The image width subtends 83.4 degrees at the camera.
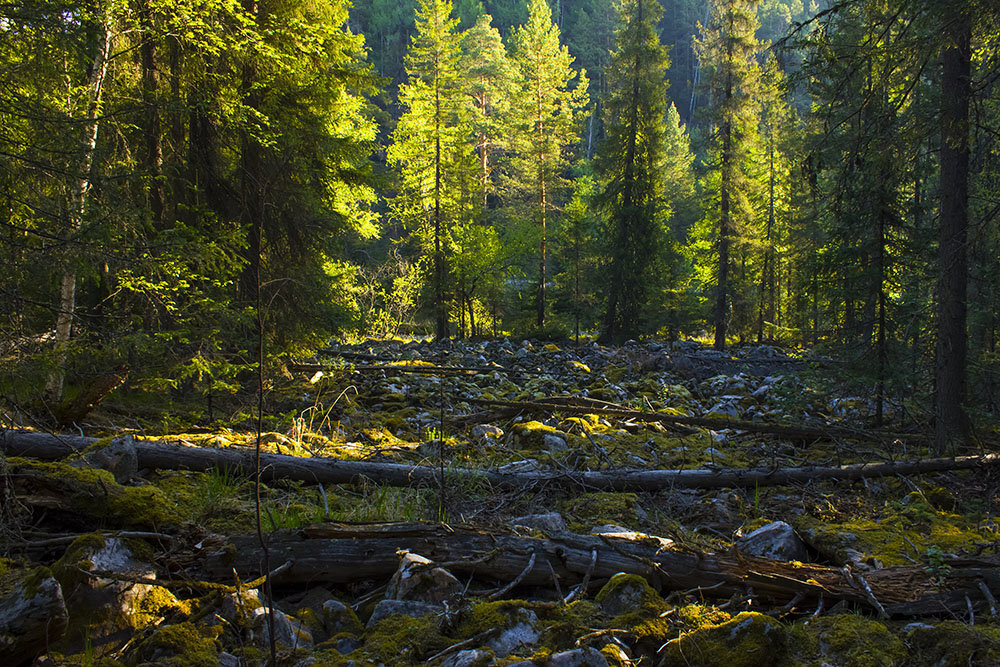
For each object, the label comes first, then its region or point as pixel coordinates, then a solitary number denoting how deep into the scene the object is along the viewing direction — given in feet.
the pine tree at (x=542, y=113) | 90.79
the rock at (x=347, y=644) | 7.98
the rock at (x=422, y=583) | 9.02
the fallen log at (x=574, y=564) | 9.04
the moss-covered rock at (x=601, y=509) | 13.65
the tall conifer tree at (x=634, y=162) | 76.95
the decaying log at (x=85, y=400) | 19.19
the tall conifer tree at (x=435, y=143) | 75.20
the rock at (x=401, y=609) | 8.58
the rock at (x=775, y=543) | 11.24
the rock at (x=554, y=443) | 21.39
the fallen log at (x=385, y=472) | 14.34
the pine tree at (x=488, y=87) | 100.17
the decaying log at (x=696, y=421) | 24.13
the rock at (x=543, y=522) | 12.18
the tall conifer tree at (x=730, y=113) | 68.39
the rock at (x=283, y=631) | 7.93
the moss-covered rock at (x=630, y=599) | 8.41
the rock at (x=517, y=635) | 7.72
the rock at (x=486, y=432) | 23.85
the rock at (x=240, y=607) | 8.13
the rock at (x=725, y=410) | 33.01
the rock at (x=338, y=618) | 8.56
